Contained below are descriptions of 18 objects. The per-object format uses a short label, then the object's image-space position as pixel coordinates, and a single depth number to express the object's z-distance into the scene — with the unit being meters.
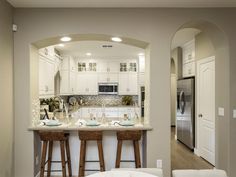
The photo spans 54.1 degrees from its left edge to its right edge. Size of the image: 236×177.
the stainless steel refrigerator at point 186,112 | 5.46
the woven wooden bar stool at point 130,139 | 3.44
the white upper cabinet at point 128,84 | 8.17
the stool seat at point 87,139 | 3.45
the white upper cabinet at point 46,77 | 4.50
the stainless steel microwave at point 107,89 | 8.11
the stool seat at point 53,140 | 3.46
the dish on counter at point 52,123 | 3.62
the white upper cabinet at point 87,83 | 8.12
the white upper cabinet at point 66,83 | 7.13
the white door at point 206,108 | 4.57
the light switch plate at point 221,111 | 3.66
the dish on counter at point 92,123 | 3.62
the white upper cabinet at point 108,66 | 8.20
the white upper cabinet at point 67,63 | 7.36
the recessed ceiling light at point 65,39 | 3.69
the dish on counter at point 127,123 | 3.62
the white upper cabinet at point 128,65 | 8.22
